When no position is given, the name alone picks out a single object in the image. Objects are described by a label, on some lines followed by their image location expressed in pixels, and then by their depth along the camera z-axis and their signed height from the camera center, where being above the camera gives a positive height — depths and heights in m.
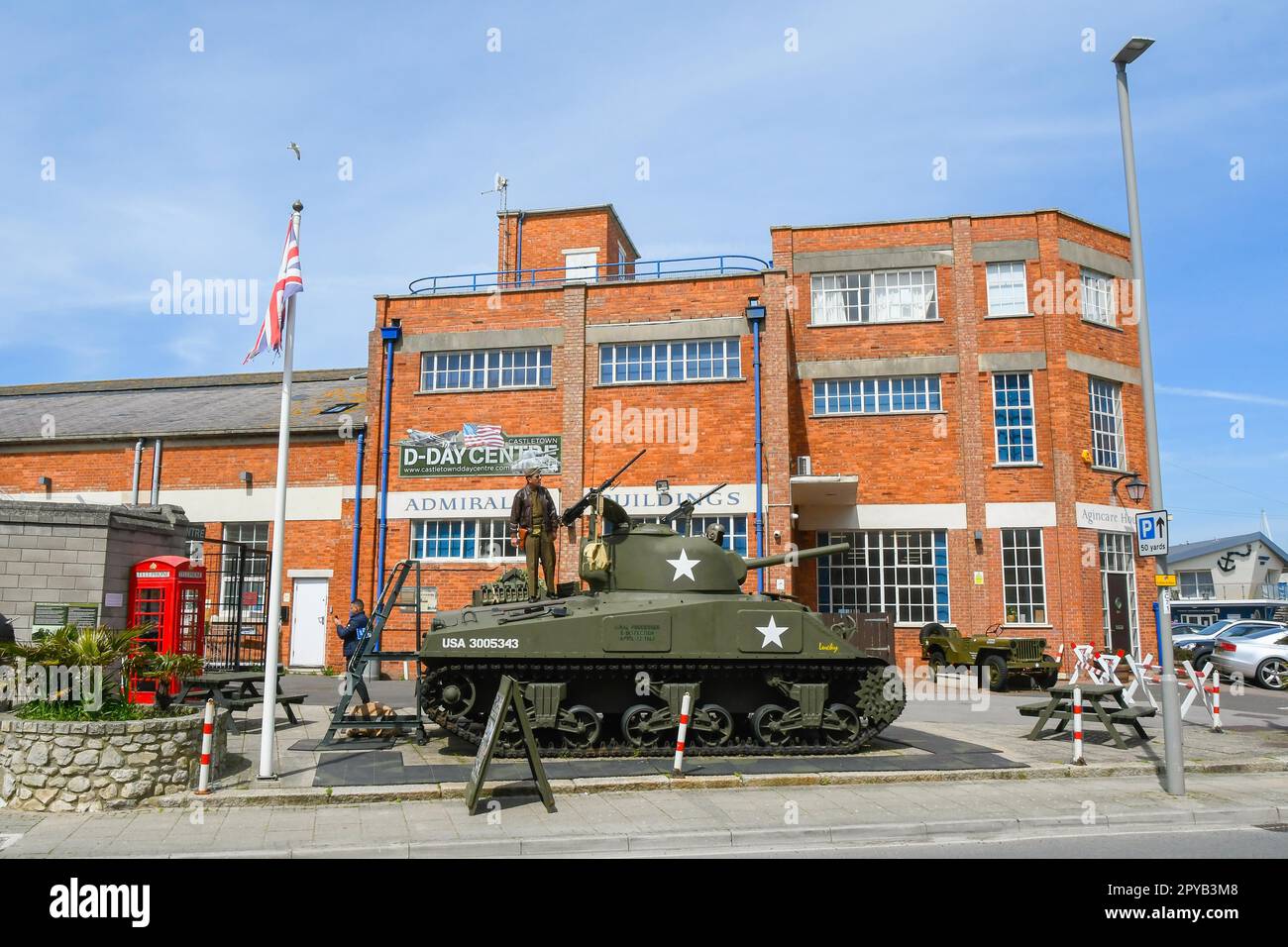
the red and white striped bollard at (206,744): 8.88 -1.26
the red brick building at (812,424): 23.36 +4.23
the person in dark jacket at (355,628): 14.95 -0.39
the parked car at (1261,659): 22.92 -1.32
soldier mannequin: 13.09 +1.02
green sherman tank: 11.23 -0.78
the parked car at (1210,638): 24.28 -0.94
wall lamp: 18.81 +2.11
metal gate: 22.70 -0.11
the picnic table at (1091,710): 12.45 -1.38
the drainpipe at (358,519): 23.58 +1.95
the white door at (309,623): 24.28 -0.52
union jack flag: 10.55 +3.24
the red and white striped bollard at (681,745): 10.09 -1.44
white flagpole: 9.73 -0.04
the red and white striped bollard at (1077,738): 11.22 -1.52
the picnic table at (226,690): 12.05 -1.12
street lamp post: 9.89 +1.67
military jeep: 21.03 -1.19
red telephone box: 13.70 +0.00
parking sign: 10.48 +0.72
